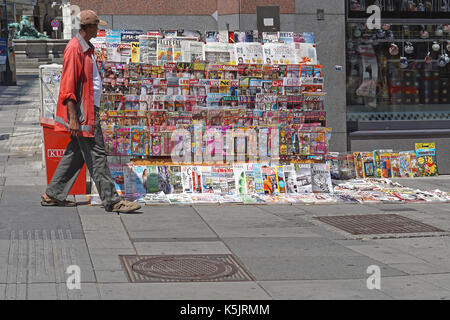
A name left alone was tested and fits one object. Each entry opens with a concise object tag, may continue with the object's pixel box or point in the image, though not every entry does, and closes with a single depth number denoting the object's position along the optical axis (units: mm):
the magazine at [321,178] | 10430
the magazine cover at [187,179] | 9977
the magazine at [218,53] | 10281
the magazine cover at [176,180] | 9969
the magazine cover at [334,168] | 11732
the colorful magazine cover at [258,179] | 10070
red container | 9789
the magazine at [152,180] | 9906
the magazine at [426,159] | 12445
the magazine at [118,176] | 9859
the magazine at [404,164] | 12203
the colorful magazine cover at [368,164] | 11977
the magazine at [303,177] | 10250
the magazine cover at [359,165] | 11961
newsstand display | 9930
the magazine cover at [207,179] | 9992
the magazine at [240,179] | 10055
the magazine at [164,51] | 10102
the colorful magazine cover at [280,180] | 10164
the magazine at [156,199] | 9453
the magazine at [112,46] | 9930
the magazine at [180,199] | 9492
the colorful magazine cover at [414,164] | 12328
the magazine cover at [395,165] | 12141
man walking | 8711
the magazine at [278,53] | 10422
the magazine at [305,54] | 10505
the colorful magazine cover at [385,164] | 12070
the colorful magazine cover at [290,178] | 10211
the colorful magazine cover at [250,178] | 10070
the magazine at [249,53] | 10344
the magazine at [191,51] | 10180
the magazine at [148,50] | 10078
